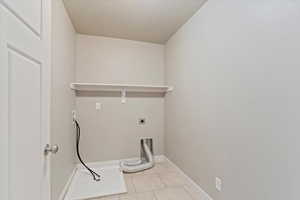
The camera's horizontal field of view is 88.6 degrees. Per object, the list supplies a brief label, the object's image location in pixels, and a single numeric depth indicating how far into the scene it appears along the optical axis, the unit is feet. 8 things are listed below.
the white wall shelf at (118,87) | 8.50
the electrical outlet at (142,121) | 10.06
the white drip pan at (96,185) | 6.55
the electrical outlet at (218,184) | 5.42
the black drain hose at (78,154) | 8.26
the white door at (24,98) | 2.02
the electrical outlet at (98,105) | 9.32
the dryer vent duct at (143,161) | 8.67
